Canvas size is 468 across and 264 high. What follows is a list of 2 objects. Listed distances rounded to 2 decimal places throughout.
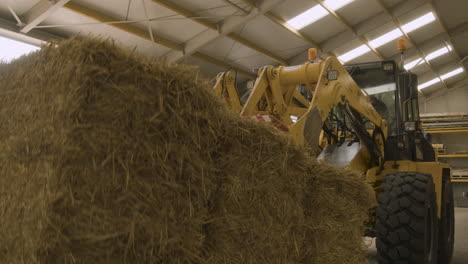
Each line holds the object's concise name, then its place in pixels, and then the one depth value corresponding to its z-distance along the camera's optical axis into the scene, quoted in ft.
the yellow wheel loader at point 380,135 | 11.80
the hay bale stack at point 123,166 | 4.67
